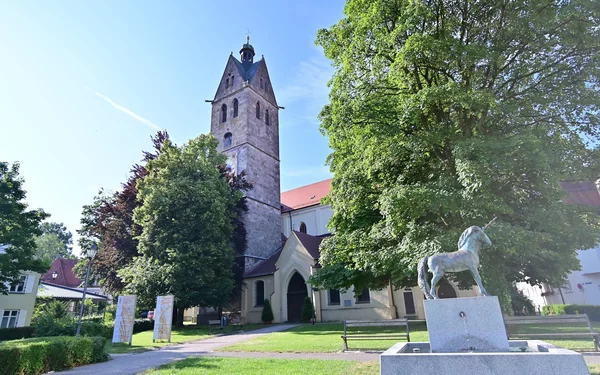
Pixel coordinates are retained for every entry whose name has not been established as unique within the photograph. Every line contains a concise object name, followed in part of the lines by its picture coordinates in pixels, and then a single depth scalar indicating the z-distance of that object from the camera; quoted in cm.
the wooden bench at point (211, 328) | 2131
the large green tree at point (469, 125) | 997
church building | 2472
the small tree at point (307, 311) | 2572
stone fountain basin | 439
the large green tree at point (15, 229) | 1738
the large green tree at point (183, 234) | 2238
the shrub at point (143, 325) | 2378
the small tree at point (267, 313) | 2716
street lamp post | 1405
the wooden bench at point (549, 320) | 824
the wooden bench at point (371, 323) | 1042
